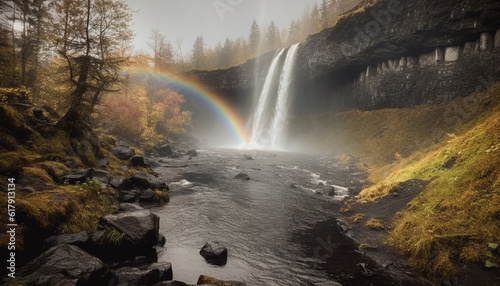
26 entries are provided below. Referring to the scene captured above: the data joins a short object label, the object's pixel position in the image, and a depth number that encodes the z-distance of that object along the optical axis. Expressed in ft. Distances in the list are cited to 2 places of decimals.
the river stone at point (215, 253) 22.28
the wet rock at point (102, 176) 34.79
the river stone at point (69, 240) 19.10
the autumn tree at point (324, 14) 203.97
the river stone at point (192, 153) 99.54
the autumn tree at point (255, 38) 265.05
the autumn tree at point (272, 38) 269.03
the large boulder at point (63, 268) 14.20
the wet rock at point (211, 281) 17.07
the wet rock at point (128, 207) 30.28
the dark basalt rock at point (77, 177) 28.89
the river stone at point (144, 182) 40.80
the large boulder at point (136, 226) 21.72
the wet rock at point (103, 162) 42.26
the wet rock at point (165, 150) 92.69
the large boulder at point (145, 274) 16.61
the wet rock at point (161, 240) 24.26
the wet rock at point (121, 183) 35.76
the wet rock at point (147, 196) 36.32
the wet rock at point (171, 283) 15.24
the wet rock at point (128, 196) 34.01
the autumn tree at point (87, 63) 40.60
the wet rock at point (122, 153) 53.09
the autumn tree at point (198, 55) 252.01
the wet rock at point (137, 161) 53.45
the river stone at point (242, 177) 57.83
